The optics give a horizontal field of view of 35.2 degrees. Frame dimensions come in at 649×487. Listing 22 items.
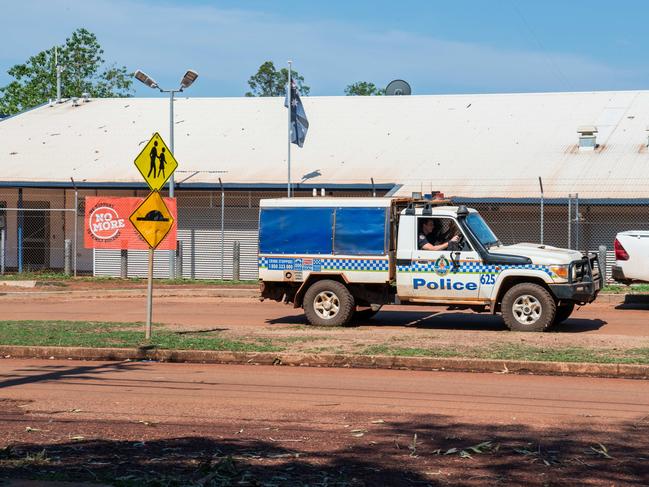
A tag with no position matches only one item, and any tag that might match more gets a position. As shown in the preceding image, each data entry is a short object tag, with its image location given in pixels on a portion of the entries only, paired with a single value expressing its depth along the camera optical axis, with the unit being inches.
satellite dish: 1649.9
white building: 1135.0
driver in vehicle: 684.7
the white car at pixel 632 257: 810.8
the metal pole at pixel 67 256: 1219.9
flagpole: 1183.6
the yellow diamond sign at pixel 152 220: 606.2
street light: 1109.1
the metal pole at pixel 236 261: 1160.2
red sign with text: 1182.3
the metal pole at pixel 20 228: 1284.4
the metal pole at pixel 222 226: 1146.7
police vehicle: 661.3
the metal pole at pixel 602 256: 981.2
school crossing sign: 602.2
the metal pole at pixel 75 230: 1187.9
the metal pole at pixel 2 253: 1216.7
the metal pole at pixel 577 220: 1022.4
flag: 1233.9
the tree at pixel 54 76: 2391.7
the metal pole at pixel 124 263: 1227.2
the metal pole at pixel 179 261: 1225.4
